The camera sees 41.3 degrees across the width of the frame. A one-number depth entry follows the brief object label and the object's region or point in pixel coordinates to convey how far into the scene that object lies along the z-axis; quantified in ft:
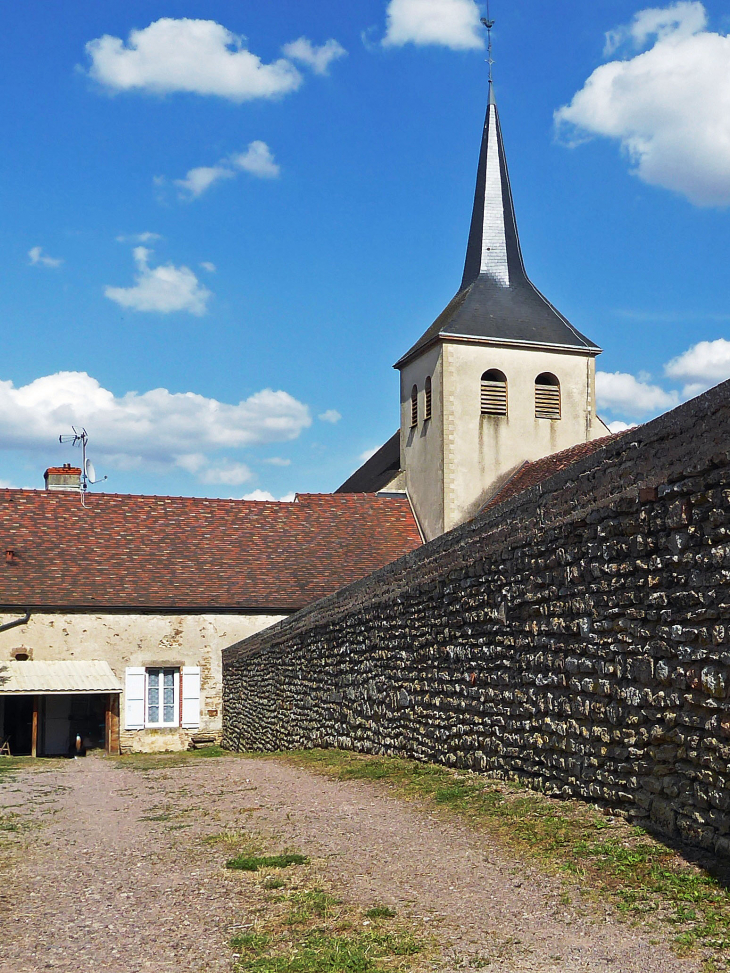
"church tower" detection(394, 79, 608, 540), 76.95
